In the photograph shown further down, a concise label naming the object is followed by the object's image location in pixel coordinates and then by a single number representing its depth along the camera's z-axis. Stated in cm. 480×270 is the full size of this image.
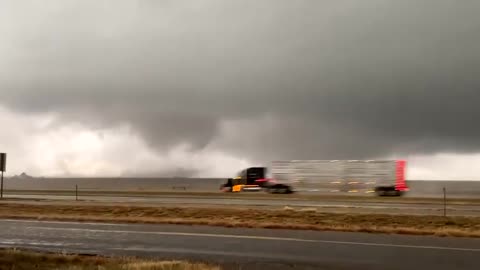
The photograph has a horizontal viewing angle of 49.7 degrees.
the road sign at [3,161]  3497
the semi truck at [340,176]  5153
